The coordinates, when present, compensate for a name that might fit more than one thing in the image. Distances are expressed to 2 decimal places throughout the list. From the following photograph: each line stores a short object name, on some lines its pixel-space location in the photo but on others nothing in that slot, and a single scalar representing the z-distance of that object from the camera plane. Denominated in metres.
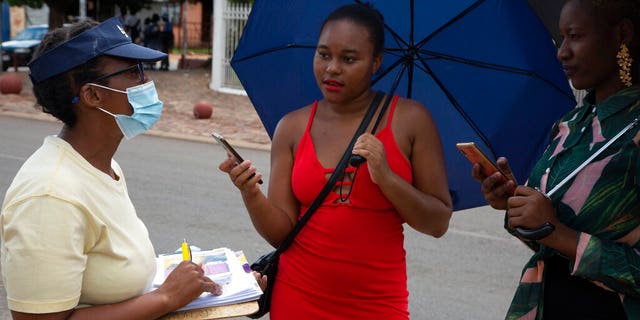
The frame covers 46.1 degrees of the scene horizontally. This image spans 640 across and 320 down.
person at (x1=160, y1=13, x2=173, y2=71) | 28.53
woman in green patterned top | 2.01
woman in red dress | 2.46
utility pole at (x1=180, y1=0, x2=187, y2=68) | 26.62
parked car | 22.09
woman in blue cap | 1.95
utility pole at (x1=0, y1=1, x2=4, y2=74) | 21.75
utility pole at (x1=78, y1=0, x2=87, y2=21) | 19.30
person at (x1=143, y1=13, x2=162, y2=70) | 27.47
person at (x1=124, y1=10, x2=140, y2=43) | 27.08
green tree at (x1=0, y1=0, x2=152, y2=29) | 21.84
